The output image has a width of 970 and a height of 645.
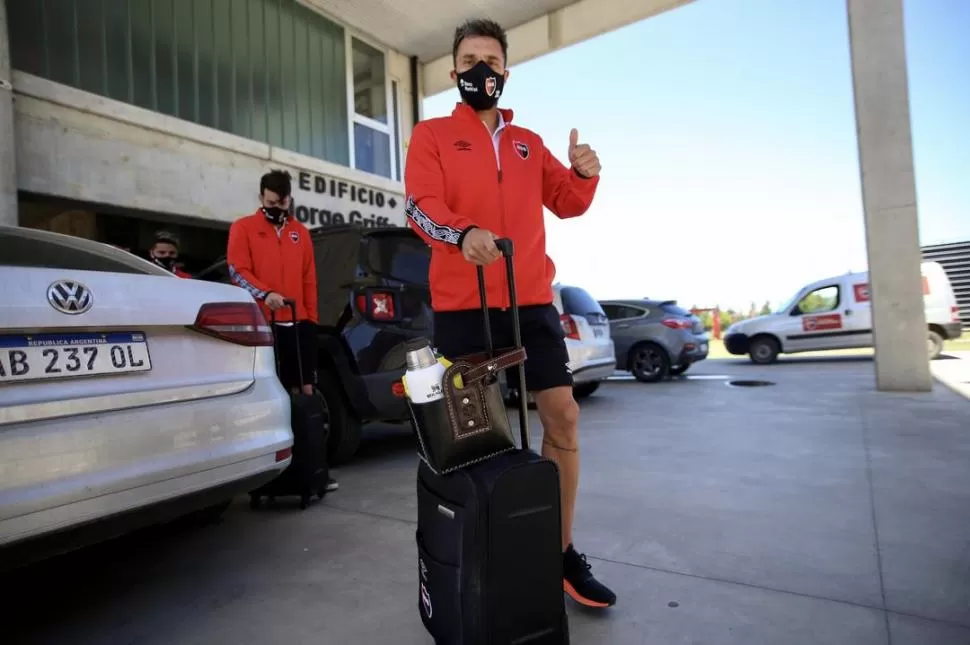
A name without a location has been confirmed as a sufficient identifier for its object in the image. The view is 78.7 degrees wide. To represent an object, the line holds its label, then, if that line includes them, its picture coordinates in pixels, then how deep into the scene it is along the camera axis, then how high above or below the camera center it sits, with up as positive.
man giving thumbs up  1.88 +0.38
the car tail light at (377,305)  3.71 +0.21
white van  10.35 -0.10
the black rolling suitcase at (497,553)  1.44 -0.55
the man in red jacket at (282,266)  3.51 +0.48
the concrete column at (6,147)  5.11 +1.85
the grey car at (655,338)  8.75 -0.21
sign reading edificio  8.22 +2.07
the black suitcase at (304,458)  3.10 -0.61
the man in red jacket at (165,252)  4.16 +0.70
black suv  3.70 +0.12
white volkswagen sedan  1.62 -0.15
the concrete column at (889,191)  6.60 +1.36
